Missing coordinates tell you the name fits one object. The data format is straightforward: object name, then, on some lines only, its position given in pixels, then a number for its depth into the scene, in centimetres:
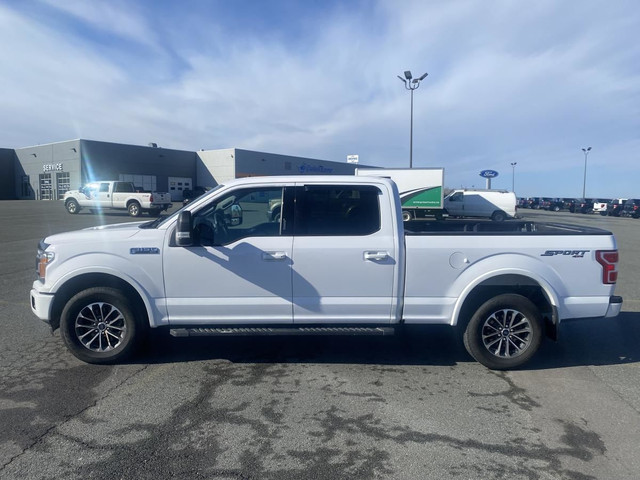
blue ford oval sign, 4652
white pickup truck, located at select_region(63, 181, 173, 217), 2778
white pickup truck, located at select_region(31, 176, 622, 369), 500
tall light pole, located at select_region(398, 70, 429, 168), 3062
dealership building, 5022
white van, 3198
